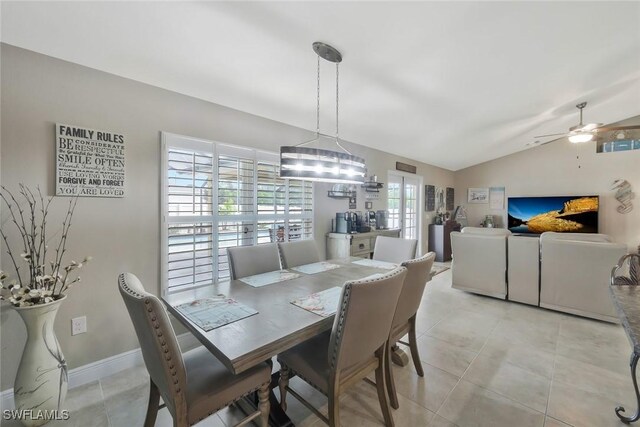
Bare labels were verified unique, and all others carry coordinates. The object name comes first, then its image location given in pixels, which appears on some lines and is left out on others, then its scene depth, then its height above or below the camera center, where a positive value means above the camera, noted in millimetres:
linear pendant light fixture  1754 +341
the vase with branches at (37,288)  1601 -485
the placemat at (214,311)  1376 -552
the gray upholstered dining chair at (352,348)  1303 -731
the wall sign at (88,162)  1897 +366
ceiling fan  3701 +1176
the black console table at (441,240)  6199 -599
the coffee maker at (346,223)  3742 -134
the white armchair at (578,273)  2947 -672
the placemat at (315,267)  2385 -505
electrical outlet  1984 -843
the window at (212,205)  2434 +73
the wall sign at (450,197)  7352 +471
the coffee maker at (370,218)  4449 -76
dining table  1157 -560
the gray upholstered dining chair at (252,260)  2270 -417
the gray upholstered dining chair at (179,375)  1105 -815
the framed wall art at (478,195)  7172 +514
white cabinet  3652 -435
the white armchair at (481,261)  3631 -653
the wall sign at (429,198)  6340 +383
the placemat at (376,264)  2480 -483
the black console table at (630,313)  1102 -465
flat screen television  5852 +14
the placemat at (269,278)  2037 -522
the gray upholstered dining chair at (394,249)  2764 -379
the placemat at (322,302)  1516 -544
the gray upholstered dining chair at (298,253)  2621 -402
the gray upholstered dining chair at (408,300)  1754 -596
